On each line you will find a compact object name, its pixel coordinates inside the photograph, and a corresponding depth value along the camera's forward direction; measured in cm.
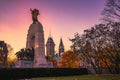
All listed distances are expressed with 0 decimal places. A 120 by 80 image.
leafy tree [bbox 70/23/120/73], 4212
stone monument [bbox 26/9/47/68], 4759
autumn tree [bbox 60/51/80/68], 7806
